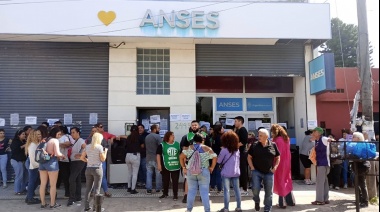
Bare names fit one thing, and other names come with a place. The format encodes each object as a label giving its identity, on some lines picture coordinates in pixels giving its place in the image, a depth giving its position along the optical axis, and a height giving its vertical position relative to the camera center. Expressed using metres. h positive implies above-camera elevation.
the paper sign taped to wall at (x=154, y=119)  10.18 +0.20
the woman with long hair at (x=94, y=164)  6.51 -0.75
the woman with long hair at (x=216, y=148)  7.99 -0.55
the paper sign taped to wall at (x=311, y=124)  10.18 +0.01
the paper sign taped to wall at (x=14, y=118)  9.67 +0.26
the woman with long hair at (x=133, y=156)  8.23 -0.75
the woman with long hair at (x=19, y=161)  8.03 -0.83
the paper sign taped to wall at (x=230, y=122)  10.83 +0.10
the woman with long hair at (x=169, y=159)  7.49 -0.75
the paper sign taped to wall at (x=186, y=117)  9.88 +0.25
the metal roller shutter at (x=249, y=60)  10.20 +1.99
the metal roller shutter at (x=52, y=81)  9.72 +1.34
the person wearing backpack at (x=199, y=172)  6.08 -0.86
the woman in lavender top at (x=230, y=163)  6.38 -0.73
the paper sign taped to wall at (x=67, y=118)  9.74 +0.23
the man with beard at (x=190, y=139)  6.85 -0.30
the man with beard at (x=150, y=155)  8.19 -0.72
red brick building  12.27 +0.63
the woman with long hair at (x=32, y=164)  7.05 -0.79
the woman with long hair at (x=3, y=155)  8.69 -0.72
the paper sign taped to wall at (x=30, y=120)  9.70 +0.20
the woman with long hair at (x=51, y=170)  6.77 -0.88
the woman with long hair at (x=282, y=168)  6.76 -0.89
